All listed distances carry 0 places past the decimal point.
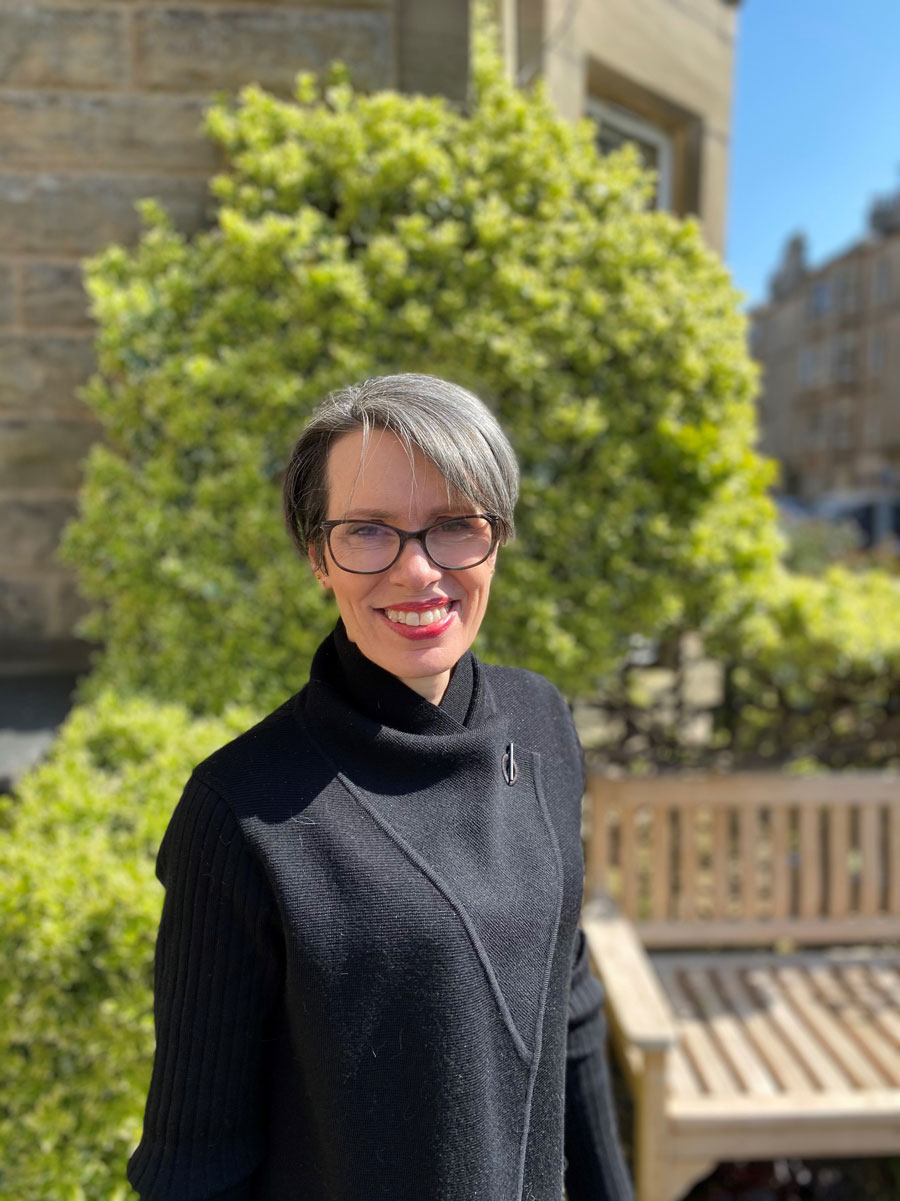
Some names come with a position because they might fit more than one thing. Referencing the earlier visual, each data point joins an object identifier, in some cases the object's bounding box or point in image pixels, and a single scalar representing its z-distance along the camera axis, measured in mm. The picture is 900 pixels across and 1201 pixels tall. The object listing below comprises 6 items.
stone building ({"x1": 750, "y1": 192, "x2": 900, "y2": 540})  33469
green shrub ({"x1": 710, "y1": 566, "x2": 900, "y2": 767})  3523
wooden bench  2830
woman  1058
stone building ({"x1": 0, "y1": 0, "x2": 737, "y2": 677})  3355
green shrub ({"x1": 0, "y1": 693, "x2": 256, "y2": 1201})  1825
